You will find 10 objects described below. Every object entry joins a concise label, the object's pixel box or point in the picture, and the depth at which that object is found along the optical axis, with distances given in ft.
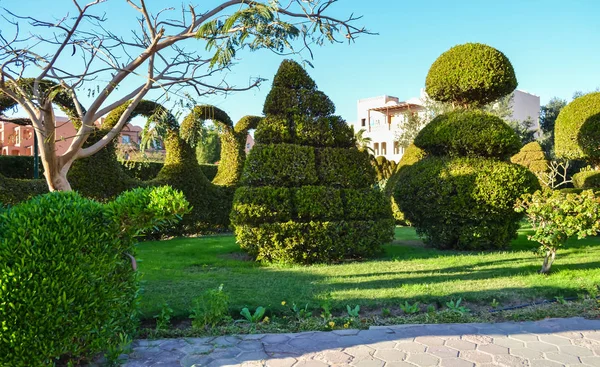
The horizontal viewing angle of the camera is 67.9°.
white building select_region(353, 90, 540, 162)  125.18
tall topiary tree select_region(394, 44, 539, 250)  29.99
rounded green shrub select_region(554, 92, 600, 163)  41.78
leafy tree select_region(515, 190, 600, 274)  20.93
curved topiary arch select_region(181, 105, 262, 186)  46.93
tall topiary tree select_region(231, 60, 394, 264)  26.45
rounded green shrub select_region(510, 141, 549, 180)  71.41
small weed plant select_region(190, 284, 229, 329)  14.39
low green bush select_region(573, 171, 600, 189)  48.39
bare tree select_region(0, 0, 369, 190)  19.74
